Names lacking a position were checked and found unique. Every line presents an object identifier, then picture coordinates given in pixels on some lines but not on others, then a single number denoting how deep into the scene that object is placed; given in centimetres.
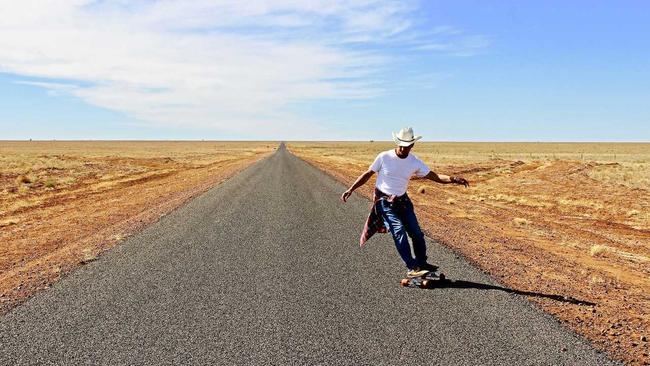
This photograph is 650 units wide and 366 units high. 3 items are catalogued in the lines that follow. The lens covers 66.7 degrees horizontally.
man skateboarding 641
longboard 642
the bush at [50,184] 2511
